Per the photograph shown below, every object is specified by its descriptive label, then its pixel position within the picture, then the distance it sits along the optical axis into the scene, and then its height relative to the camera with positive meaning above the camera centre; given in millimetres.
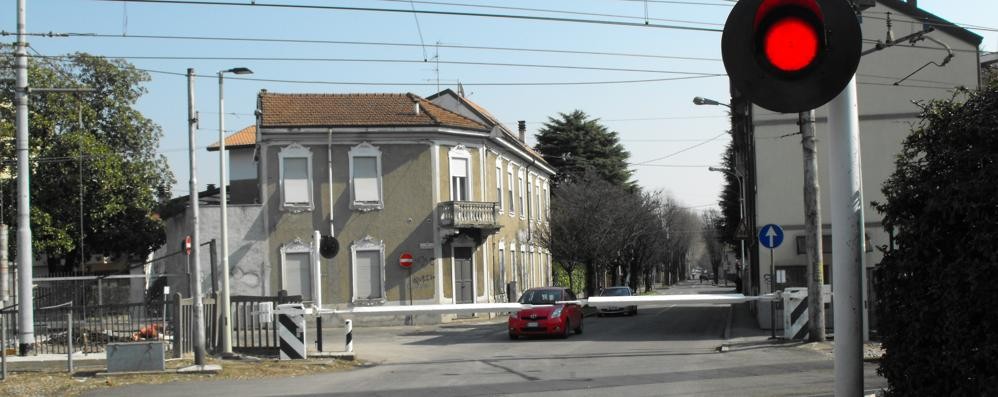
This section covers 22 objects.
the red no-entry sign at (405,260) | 37062 -441
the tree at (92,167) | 46781 +4603
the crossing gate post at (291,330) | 18047 -1465
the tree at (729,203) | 60812 +2408
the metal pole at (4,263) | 20875 -53
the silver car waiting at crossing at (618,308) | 39469 -2781
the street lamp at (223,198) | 19325 +1279
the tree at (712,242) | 114125 -358
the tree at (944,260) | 4492 -134
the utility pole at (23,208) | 18250 +1002
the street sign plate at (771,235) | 22812 +54
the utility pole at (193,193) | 17656 +1152
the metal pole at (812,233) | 20266 +68
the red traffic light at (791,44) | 3627 +730
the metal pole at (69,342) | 16398 -1415
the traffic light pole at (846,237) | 3971 -9
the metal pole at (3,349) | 15553 -1433
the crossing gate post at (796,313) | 21172 -1696
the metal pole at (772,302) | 22659 -1481
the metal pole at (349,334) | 19734 -1737
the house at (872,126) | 27094 +3190
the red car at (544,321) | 25297 -2030
